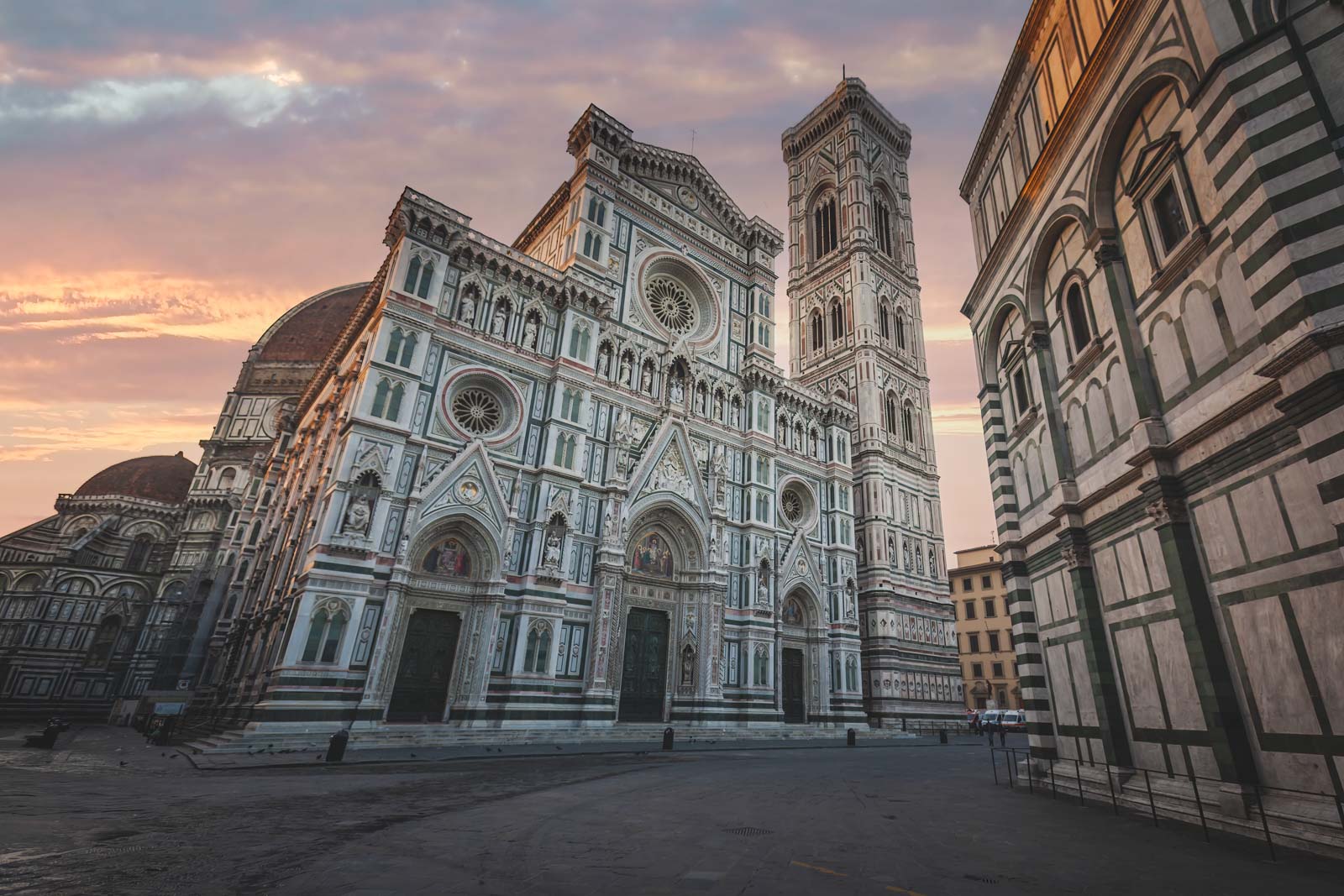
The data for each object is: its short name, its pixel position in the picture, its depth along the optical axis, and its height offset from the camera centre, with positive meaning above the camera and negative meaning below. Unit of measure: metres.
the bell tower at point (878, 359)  35.59 +22.47
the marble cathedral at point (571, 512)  19.41 +7.15
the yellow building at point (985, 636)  50.22 +6.59
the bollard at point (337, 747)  13.66 -1.44
